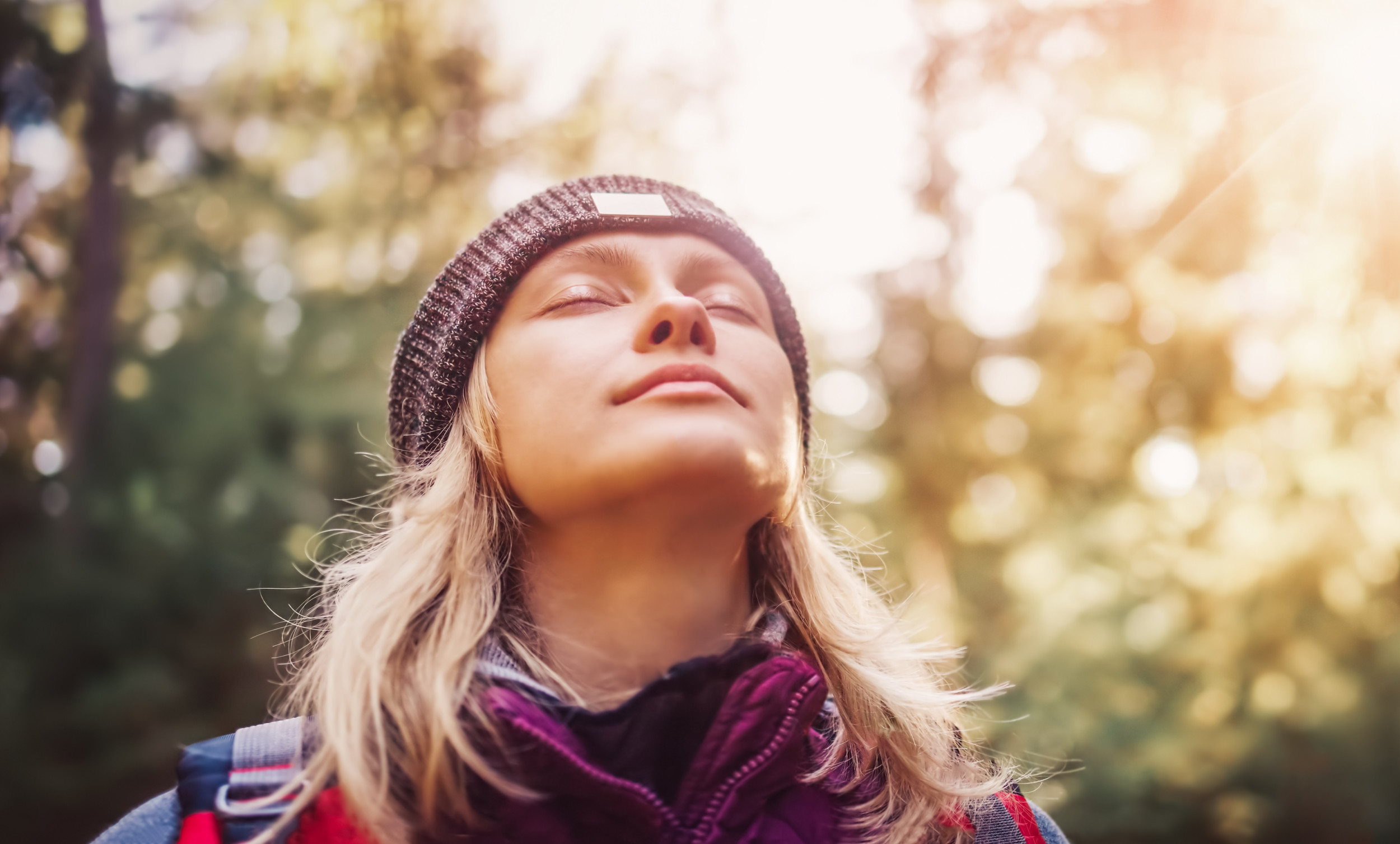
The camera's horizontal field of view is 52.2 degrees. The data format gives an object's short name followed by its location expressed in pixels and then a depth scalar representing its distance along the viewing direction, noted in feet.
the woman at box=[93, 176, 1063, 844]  1.79
